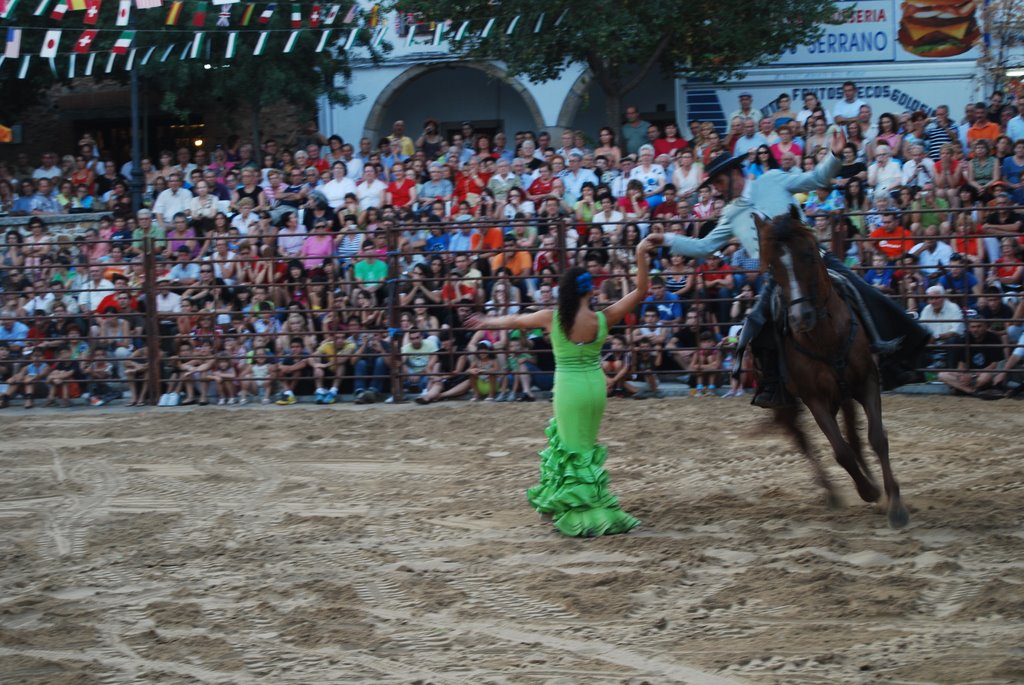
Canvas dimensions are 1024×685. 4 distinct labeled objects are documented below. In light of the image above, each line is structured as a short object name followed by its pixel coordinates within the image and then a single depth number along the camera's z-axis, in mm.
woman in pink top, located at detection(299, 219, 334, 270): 14906
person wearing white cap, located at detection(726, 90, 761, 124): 16734
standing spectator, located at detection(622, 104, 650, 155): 17922
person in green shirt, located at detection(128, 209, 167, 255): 16672
